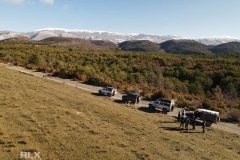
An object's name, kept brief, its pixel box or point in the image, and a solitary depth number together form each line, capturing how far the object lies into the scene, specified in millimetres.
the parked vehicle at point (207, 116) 30281
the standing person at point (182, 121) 26950
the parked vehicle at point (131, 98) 37156
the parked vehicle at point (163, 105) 34094
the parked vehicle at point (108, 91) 40500
